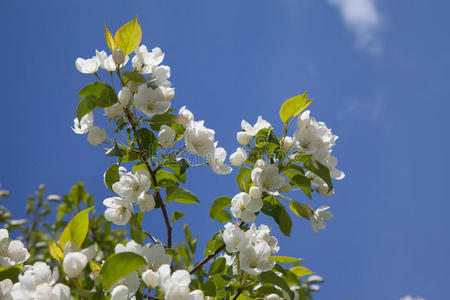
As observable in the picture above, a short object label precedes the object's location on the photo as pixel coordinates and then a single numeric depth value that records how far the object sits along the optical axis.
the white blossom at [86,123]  0.94
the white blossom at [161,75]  0.94
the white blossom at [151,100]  0.91
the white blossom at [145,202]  0.91
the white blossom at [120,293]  0.84
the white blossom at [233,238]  0.90
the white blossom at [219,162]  0.97
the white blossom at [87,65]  0.93
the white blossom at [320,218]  0.96
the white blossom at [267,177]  0.90
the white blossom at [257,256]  0.89
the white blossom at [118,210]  0.93
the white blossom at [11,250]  0.92
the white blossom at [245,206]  0.92
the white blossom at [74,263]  0.81
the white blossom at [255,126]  0.96
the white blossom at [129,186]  0.92
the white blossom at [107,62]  0.93
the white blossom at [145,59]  0.94
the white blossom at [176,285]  0.83
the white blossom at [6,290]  0.84
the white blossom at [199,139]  0.93
